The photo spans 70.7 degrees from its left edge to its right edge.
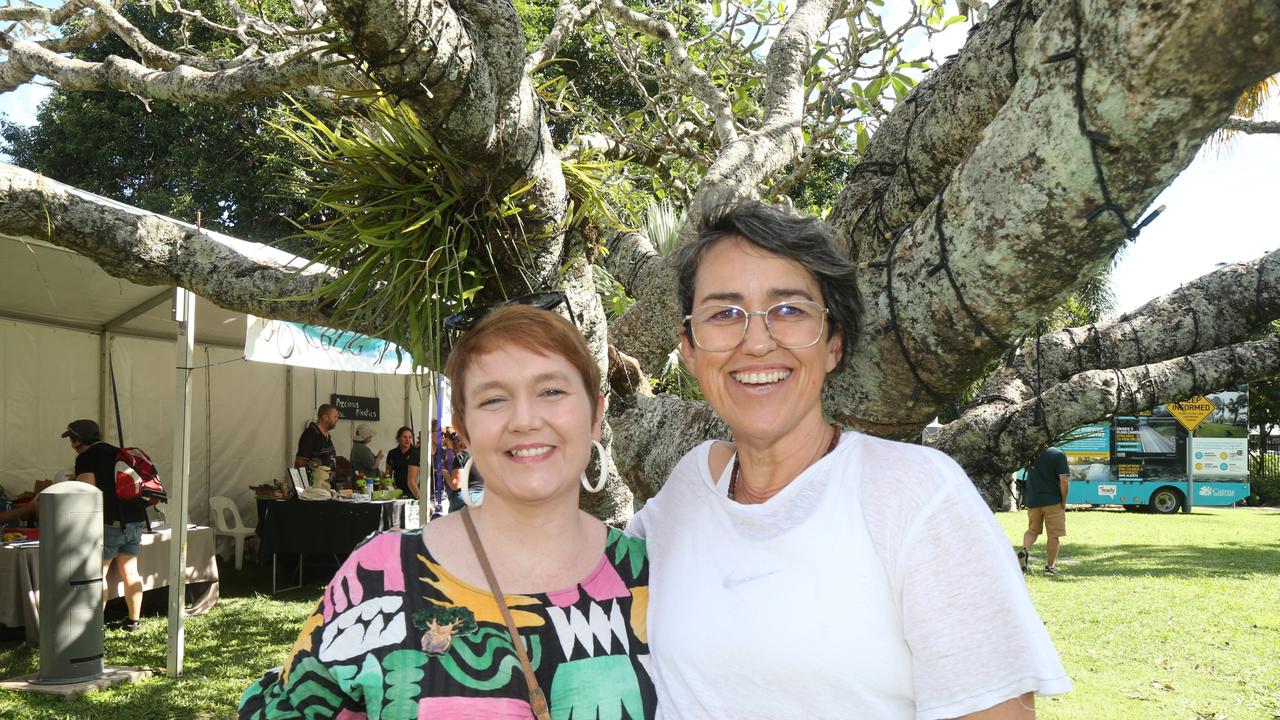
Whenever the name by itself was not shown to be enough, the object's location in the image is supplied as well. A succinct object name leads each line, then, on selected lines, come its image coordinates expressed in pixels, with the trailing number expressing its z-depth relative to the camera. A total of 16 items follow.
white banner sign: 7.75
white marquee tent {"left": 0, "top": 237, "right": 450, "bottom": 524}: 8.61
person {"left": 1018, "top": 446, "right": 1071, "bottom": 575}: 12.02
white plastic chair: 11.34
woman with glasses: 1.38
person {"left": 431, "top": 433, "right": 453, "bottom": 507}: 12.72
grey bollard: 6.36
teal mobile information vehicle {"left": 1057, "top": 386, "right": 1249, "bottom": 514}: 23.08
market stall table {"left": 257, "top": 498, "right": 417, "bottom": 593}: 10.23
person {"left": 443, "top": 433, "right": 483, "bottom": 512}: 12.38
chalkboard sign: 13.51
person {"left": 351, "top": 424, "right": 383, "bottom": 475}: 13.38
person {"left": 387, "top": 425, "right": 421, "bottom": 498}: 12.25
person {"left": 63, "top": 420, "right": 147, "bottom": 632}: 7.77
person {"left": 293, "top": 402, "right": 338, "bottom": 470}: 11.74
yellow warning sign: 19.33
